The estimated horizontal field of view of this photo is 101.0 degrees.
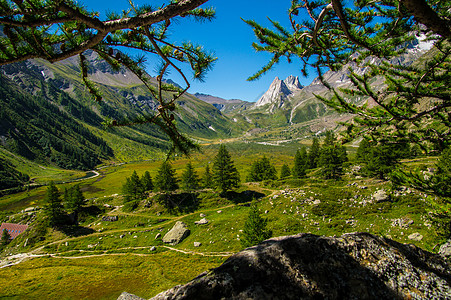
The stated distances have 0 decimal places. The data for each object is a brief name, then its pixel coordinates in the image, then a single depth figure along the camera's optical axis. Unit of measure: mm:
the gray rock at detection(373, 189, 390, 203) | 26253
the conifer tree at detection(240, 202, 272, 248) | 21770
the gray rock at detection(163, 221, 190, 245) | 33675
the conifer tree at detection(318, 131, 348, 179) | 45375
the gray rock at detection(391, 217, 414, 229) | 20941
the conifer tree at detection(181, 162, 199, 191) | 48888
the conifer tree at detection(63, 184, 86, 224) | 48469
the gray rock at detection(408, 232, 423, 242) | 18250
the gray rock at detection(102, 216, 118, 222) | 44688
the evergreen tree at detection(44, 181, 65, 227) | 42406
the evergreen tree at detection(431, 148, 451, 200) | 6554
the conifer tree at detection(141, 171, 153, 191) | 56122
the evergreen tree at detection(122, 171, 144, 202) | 51300
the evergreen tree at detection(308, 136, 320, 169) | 69312
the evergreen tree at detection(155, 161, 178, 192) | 48344
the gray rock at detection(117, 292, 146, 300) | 13797
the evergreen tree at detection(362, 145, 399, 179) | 31680
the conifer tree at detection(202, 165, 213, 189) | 53469
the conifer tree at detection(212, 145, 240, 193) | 45850
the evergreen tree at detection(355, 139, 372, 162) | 44944
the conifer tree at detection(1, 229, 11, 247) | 42312
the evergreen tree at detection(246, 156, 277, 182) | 61000
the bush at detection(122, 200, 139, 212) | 47550
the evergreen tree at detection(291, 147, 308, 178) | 57750
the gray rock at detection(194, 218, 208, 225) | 37156
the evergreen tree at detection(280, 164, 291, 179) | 66031
